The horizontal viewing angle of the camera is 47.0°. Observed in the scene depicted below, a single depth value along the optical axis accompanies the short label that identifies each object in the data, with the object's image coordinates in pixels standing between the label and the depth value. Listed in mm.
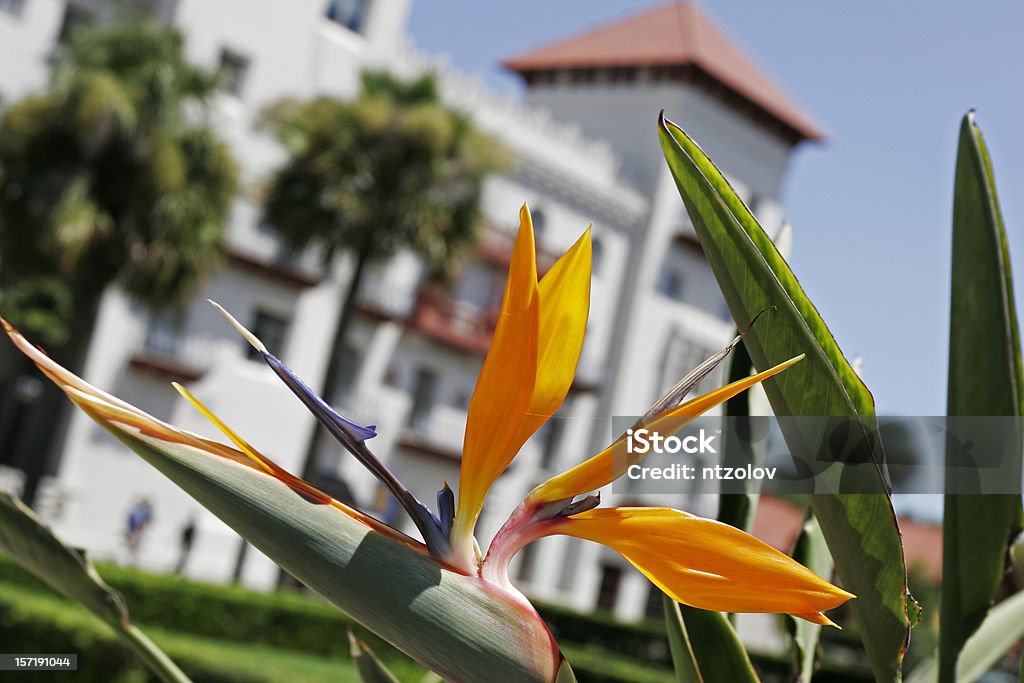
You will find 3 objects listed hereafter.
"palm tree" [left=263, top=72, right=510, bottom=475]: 14469
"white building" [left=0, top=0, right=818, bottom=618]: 17453
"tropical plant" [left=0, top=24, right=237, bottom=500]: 12852
